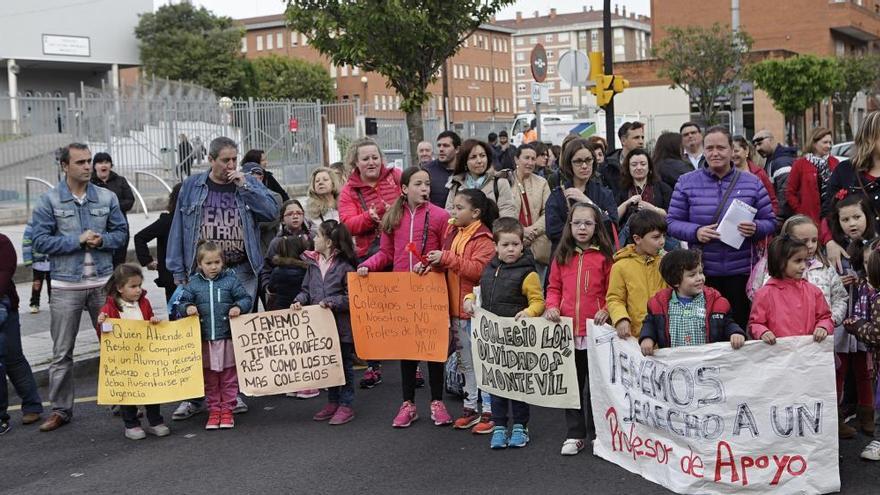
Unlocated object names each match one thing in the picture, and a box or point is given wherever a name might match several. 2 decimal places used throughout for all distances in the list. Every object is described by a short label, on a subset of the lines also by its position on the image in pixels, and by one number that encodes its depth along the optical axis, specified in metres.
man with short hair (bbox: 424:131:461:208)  8.94
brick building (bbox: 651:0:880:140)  66.44
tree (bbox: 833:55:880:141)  53.62
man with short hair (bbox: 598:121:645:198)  9.23
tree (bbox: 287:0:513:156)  17.47
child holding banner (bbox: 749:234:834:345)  5.85
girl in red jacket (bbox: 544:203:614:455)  6.42
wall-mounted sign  58.50
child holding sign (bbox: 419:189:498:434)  7.02
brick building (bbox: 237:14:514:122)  113.06
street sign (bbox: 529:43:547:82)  16.92
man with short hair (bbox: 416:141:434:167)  12.59
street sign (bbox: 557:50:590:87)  17.53
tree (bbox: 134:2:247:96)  73.44
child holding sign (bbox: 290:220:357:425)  7.66
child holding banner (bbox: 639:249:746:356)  5.88
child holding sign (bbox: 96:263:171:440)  7.36
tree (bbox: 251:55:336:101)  92.81
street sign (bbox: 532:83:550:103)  17.77
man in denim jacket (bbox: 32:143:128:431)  7.63
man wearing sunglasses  10.17
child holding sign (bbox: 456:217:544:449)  6.56
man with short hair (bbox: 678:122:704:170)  10.21
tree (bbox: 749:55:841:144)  46.69
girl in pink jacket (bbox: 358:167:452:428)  7.30
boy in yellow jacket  6.19
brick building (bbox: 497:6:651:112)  145.25
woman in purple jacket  6.78
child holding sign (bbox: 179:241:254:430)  7.48
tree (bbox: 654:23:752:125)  43.38
